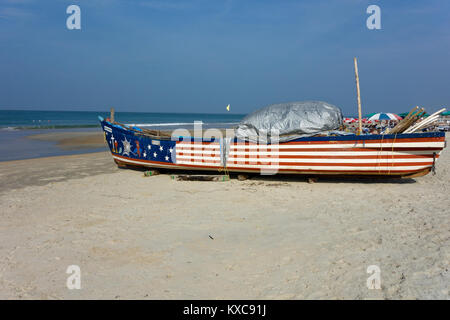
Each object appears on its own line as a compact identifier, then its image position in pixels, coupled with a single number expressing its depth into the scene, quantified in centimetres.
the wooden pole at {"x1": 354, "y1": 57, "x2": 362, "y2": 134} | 924
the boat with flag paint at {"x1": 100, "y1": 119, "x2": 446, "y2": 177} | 819
